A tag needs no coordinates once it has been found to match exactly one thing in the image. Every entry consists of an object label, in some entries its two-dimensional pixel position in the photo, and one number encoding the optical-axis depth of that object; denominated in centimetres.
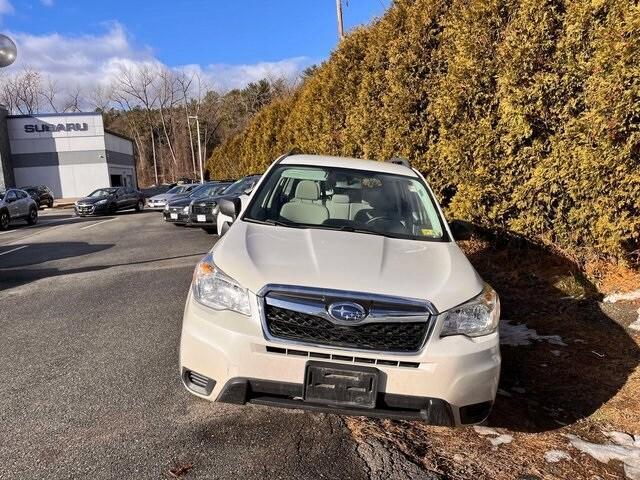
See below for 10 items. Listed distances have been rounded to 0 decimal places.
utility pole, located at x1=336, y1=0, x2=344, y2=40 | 2564
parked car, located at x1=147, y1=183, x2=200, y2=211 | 2445
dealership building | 4225
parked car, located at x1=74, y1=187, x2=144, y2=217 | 2167
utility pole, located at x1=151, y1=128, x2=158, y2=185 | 8394
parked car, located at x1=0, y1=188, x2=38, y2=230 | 1727
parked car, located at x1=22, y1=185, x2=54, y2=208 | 3059
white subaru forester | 253
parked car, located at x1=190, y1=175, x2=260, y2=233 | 1264
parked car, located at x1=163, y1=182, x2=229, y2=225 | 1410
